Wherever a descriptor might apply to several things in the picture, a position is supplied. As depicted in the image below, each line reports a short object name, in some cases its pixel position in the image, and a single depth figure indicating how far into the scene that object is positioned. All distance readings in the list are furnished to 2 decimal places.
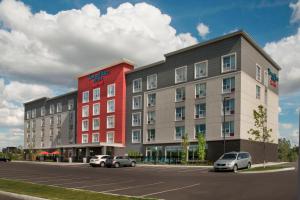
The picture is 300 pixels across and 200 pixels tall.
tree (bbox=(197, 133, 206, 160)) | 35.54
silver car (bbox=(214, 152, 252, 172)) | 22.05
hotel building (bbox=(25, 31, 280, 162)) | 35.78
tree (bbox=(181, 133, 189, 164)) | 35.90
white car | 34.72
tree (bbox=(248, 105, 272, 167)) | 26.81
